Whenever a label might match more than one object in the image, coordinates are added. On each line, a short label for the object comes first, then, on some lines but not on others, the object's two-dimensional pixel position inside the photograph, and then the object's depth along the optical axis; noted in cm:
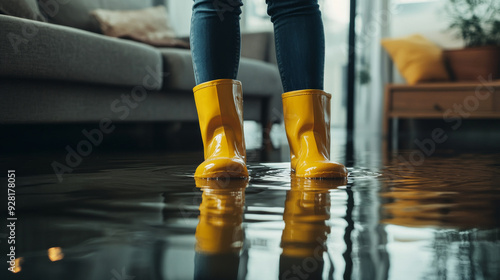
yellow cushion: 338
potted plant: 336
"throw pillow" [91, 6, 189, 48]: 244
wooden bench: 312
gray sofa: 144
